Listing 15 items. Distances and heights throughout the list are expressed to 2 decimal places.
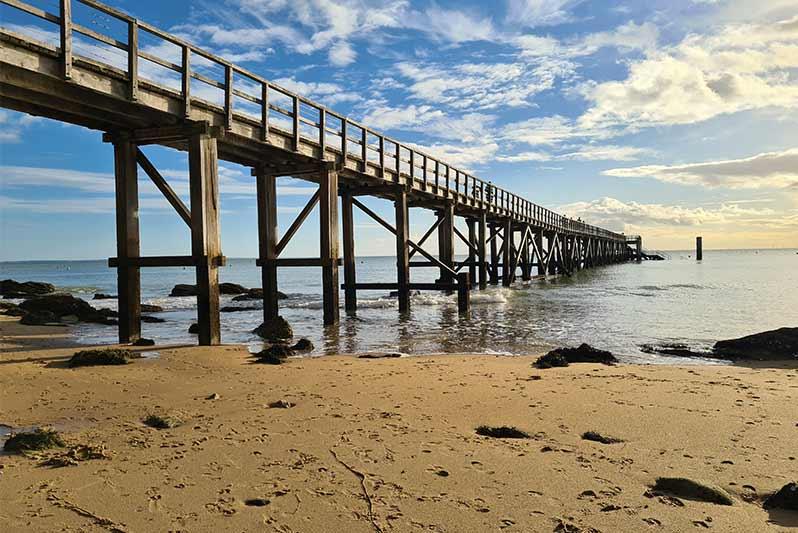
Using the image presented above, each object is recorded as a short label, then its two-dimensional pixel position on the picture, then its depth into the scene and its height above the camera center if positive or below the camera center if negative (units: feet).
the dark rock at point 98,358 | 25.27 -4.48
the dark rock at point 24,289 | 106.40 -4.74
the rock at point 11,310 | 56.90 -4.88
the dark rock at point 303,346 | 34.19 -5.50
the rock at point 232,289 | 116.31 -5.77
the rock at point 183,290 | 111.04 -5.64
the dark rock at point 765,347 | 30.66 -5.61
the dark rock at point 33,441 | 13.39 -4.53
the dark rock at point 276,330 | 39.45 -5.16
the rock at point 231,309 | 68.49 -6.06
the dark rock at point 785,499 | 10.58 -4.99
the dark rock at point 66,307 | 55.42 -4.62
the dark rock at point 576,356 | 27.63 -5.43
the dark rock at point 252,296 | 91.91 -6.07
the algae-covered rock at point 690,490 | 11.07 -5.09
